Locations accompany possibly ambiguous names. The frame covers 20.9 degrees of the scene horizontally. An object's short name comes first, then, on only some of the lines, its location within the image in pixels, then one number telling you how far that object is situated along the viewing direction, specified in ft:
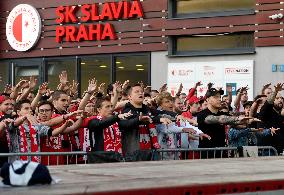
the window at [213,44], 77.30
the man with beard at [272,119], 47.55
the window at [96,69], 88.53
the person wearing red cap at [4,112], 33.58
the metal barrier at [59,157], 30.60
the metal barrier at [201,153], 35.42
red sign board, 84.74
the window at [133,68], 84.74
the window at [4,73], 95.61
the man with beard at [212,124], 38.98
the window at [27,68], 93.40
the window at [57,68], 91.15
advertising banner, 75.87
